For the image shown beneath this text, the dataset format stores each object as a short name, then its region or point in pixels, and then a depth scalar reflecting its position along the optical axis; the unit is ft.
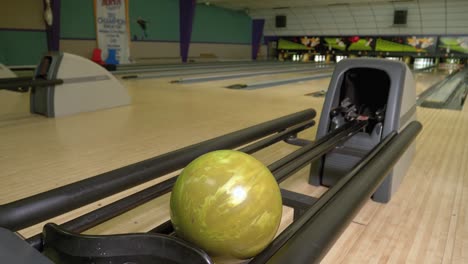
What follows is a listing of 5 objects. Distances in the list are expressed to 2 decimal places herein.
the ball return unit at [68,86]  10.15
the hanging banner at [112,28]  27.98
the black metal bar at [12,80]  9.60
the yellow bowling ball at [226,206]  2.12
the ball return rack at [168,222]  1.99
